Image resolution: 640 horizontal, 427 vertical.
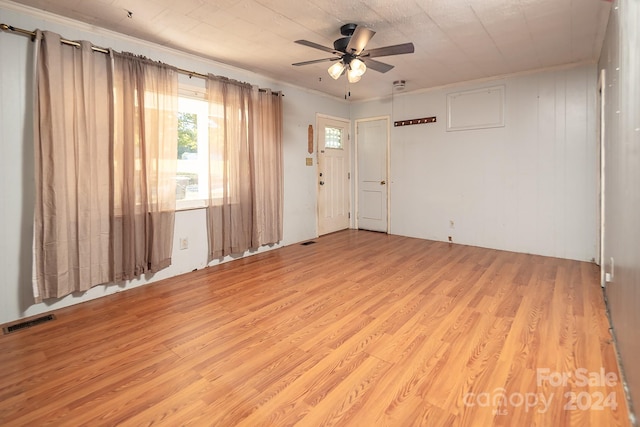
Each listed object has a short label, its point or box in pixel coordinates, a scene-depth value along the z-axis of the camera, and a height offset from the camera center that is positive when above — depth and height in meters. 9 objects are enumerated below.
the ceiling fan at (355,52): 2.70 +1.43
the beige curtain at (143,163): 3.16 +0.49
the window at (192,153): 3.85 +0.71
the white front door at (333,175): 5.86 +0.62
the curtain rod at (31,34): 2.53 +1.49
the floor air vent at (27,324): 2.51 -0.92
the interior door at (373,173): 6.11 +0.66
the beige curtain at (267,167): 4.47 +0.60
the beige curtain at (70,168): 2.68 +0.39
